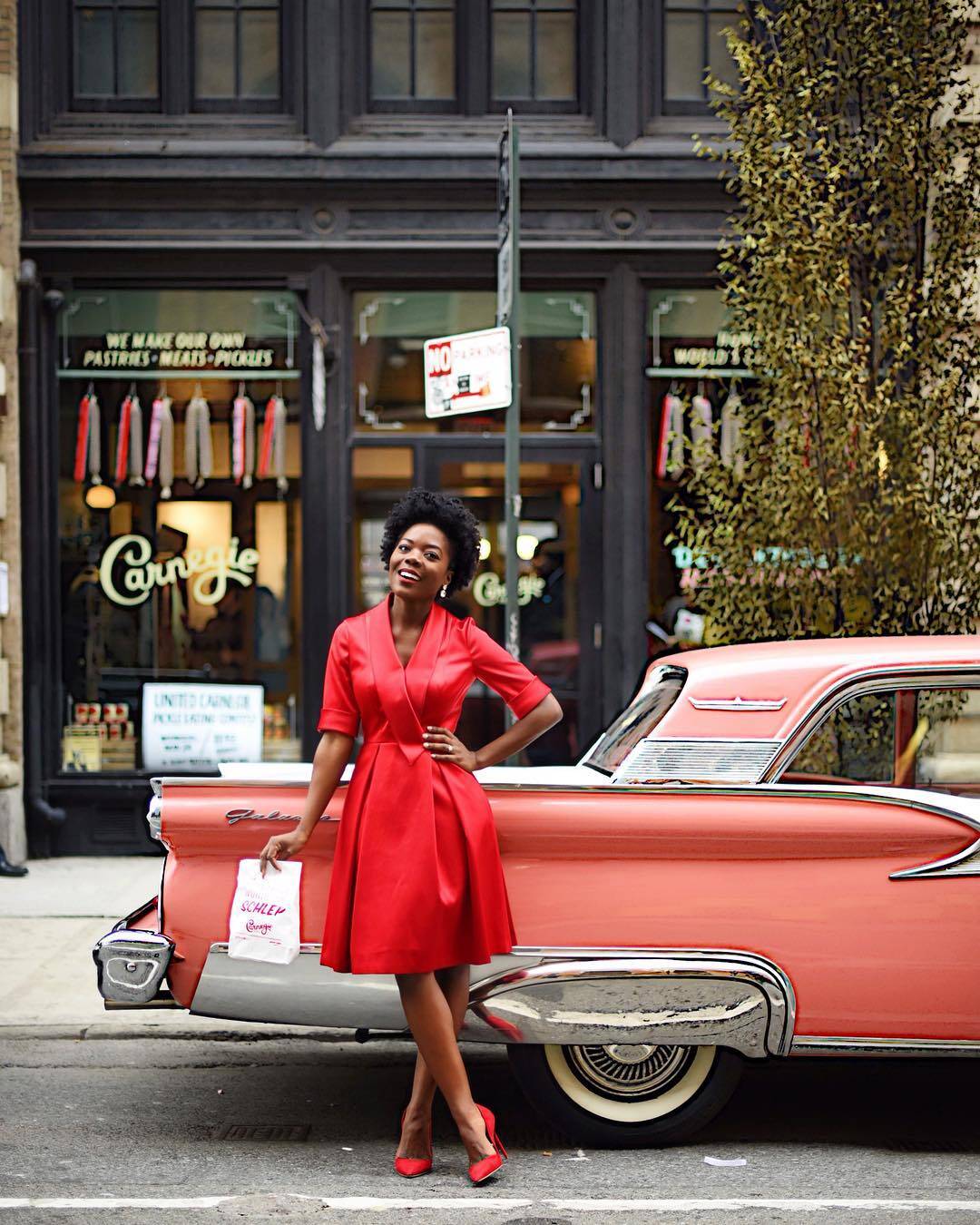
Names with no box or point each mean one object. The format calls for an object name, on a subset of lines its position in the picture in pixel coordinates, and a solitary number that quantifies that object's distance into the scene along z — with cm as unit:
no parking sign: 801
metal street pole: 809
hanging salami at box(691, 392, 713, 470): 1085
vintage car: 500
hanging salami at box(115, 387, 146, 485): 1104
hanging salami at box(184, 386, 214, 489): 1105
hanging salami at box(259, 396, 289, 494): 1108
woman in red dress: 478
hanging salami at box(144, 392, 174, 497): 1103
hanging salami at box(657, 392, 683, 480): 1102
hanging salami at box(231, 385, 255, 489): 1108
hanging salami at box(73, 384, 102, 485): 1105
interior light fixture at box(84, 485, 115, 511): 1105
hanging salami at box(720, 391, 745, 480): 839
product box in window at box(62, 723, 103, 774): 1106
